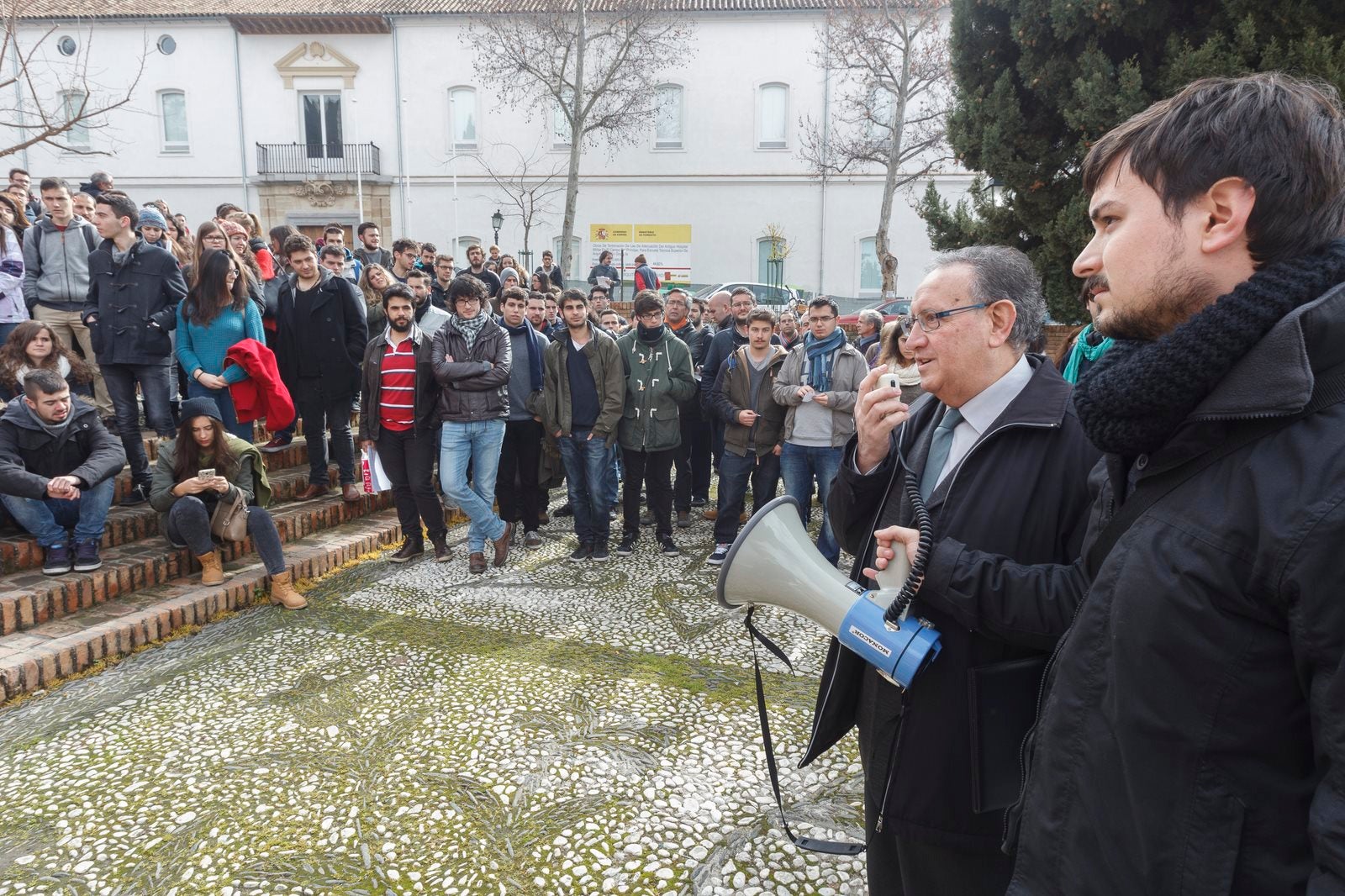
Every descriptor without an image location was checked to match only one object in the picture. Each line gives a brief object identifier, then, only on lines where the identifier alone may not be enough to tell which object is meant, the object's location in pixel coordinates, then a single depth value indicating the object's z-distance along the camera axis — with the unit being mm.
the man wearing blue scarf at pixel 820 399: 5980
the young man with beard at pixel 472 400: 5934
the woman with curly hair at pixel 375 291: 7527
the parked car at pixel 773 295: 21031
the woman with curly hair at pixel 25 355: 5500
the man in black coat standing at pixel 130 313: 5871
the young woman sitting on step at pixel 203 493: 5133
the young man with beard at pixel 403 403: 6066
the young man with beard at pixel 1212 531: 1005
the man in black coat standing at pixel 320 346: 6730
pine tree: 5297
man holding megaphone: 1720
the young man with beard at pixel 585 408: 6426
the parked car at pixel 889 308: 19562
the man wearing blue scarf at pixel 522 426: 6629
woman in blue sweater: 6004
